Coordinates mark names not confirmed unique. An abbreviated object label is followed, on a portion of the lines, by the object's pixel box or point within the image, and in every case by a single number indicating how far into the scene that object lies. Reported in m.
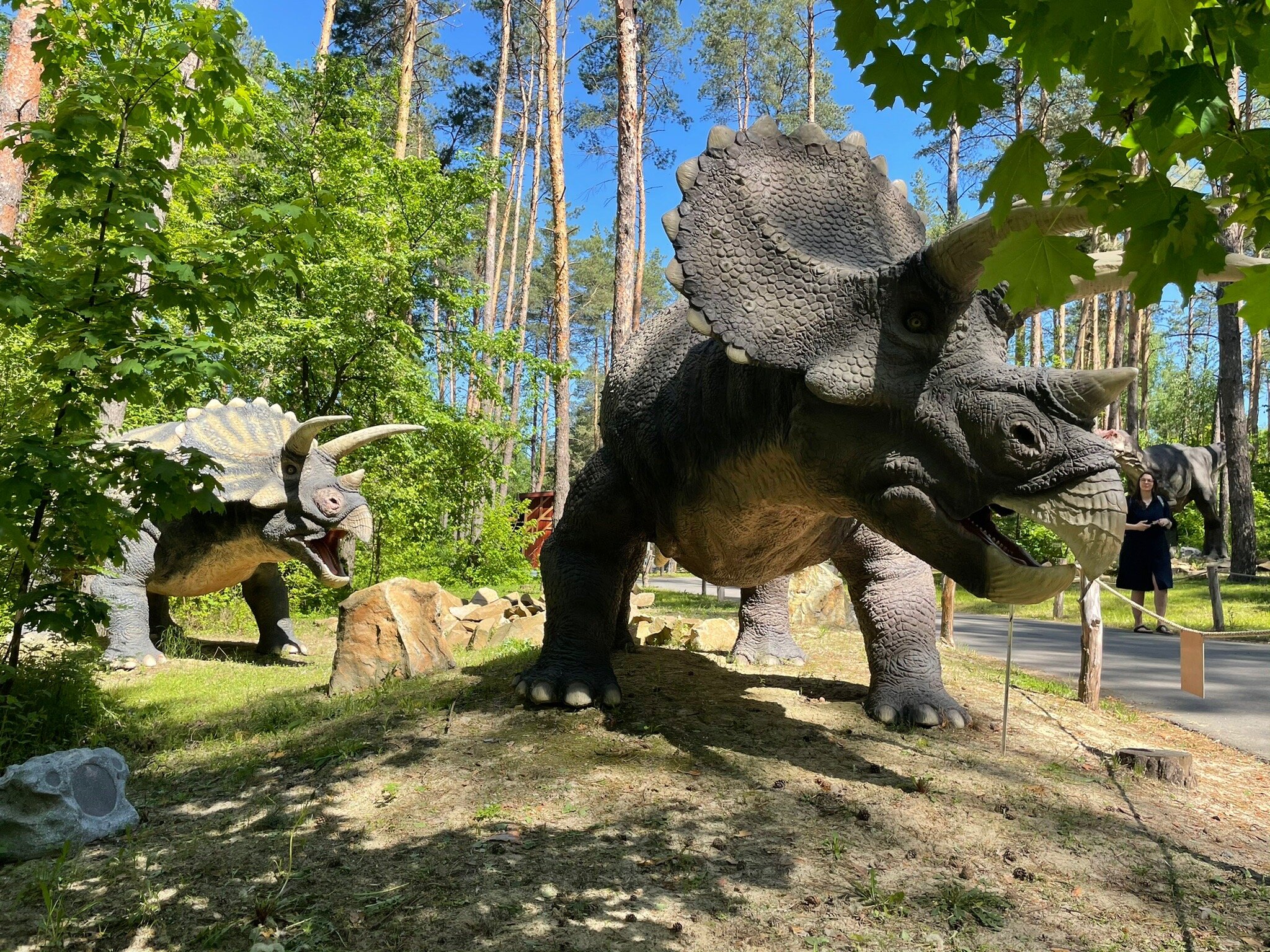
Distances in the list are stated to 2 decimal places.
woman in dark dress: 8.10
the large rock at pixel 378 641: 5.18
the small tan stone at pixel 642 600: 9.92
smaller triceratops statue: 6.27
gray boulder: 2.75
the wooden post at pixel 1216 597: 8.47
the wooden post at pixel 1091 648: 4.93
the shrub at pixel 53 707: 3.71
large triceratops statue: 2.52
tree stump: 3.48
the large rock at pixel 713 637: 6.68
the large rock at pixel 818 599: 9.48
